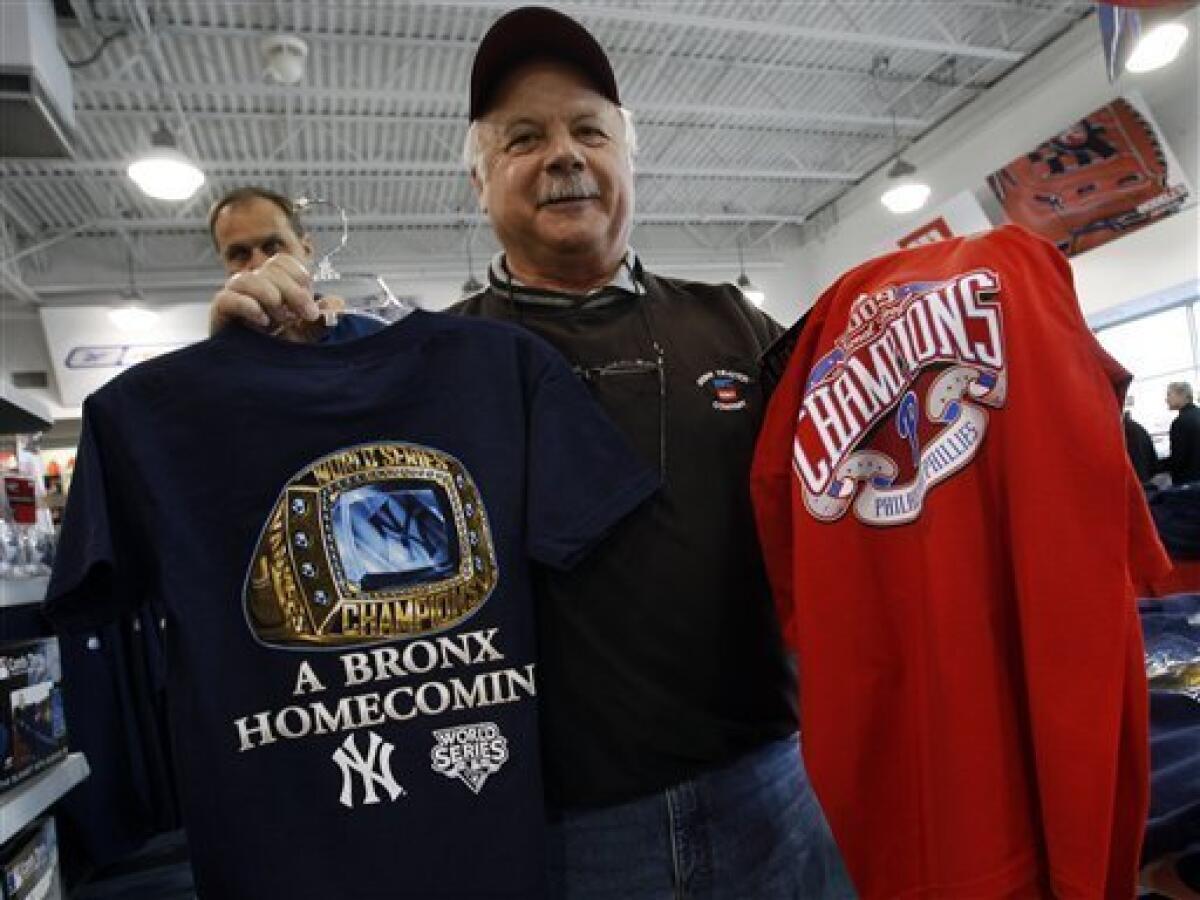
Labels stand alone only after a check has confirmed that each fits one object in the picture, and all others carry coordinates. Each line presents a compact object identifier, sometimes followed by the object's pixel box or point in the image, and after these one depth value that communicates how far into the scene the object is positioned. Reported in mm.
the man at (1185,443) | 6727
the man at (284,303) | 1174
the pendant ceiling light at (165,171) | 5691
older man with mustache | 1150
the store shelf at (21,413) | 1754
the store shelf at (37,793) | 1317
